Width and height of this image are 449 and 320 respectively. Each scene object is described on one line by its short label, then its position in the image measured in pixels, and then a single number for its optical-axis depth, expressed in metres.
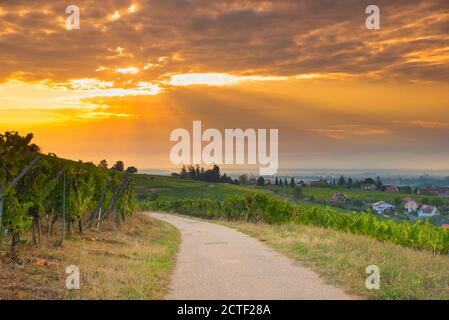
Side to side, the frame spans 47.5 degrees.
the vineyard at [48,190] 13.91
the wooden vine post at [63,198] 17.10
